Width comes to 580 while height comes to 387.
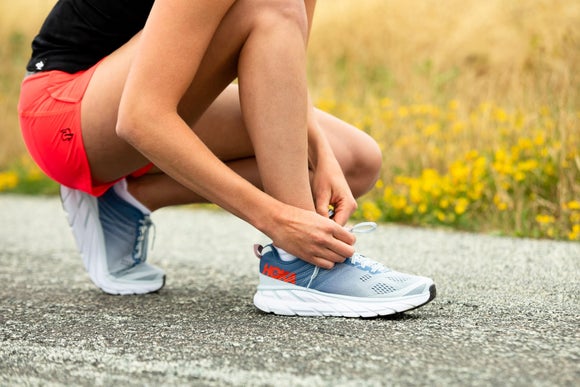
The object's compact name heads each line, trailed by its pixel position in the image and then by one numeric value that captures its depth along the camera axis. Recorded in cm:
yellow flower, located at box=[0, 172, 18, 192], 581
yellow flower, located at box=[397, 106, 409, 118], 454
